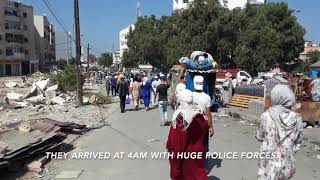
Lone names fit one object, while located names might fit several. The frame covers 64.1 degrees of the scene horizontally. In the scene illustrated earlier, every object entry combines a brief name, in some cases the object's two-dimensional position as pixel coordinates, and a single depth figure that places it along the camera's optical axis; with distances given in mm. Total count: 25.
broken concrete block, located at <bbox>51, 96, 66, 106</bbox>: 13748
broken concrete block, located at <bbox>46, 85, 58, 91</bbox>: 16504
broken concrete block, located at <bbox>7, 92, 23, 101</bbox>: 15863
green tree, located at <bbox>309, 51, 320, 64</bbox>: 47774
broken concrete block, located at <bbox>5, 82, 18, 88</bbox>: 27834
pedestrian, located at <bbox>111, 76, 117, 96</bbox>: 17806
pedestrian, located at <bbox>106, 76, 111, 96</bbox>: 18799
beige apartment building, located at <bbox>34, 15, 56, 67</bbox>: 66731
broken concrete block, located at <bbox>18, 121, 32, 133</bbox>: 5417
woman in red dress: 3420
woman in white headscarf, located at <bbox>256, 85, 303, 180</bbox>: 2841
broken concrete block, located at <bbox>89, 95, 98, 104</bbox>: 13908
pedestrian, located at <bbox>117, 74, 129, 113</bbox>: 10570
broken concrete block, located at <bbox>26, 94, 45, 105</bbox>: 14025
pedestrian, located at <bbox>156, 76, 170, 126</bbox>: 8143
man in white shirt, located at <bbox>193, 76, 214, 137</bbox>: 3935
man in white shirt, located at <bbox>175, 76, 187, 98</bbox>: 6249
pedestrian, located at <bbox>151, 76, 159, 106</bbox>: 12513
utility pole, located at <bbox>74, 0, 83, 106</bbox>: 12376
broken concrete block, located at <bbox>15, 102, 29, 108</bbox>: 13335
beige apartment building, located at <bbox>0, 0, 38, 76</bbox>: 52505
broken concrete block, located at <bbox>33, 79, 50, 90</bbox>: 17105
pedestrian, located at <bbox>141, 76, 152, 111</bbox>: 11116
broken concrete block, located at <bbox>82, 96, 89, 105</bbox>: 13422
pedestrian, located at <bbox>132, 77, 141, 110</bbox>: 11373
